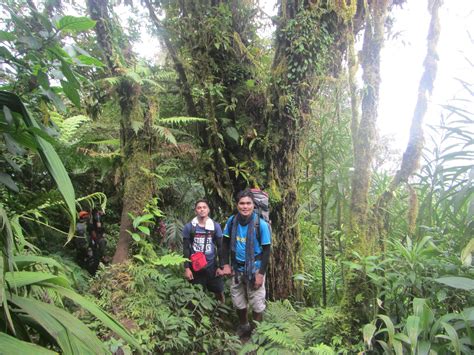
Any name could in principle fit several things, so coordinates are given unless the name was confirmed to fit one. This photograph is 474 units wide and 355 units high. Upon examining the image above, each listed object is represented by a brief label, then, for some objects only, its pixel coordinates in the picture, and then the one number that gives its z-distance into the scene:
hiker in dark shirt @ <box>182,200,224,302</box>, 3.97
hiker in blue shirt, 3.81
